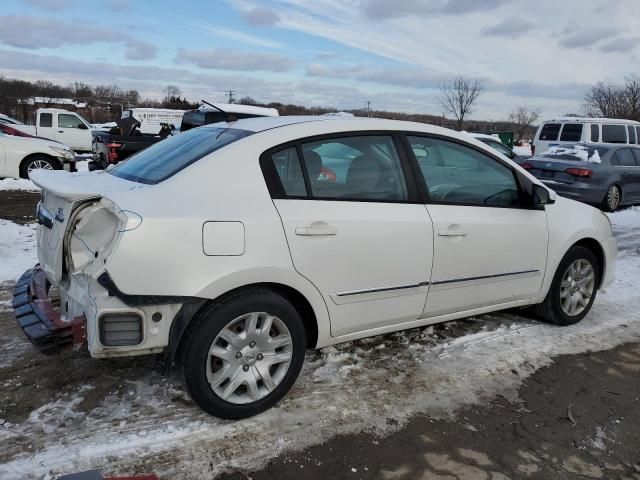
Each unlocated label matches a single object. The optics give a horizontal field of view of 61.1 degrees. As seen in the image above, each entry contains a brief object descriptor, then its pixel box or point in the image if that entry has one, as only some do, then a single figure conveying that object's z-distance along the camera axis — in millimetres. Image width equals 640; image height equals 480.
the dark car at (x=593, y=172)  11148
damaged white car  2729
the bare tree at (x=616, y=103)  37938
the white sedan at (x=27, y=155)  12195
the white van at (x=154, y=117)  34688
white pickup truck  21469
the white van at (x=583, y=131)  15367
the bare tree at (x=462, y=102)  55906
